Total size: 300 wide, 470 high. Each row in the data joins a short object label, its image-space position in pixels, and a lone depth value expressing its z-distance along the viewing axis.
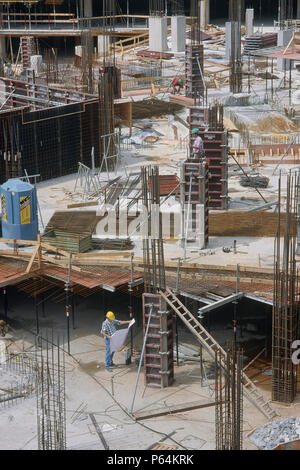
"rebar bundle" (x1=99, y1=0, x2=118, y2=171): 33.81
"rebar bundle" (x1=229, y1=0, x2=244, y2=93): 43.53
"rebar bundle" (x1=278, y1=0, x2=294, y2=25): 56.73
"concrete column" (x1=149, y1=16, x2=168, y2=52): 53.22
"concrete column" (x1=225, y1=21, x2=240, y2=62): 51.75
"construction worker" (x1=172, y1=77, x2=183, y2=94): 42.25
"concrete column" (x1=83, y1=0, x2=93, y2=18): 61.50
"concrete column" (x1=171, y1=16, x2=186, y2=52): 53.00
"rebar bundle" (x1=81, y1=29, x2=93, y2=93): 40.31
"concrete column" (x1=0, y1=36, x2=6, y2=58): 58.67
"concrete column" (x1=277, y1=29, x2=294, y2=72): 50.69
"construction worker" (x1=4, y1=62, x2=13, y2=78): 45.19
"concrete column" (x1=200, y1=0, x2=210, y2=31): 62.44
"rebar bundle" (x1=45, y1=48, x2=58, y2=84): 45.40
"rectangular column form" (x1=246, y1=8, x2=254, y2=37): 56.78
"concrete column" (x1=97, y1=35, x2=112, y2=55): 54.86
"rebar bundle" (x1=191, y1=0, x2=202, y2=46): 42.71
